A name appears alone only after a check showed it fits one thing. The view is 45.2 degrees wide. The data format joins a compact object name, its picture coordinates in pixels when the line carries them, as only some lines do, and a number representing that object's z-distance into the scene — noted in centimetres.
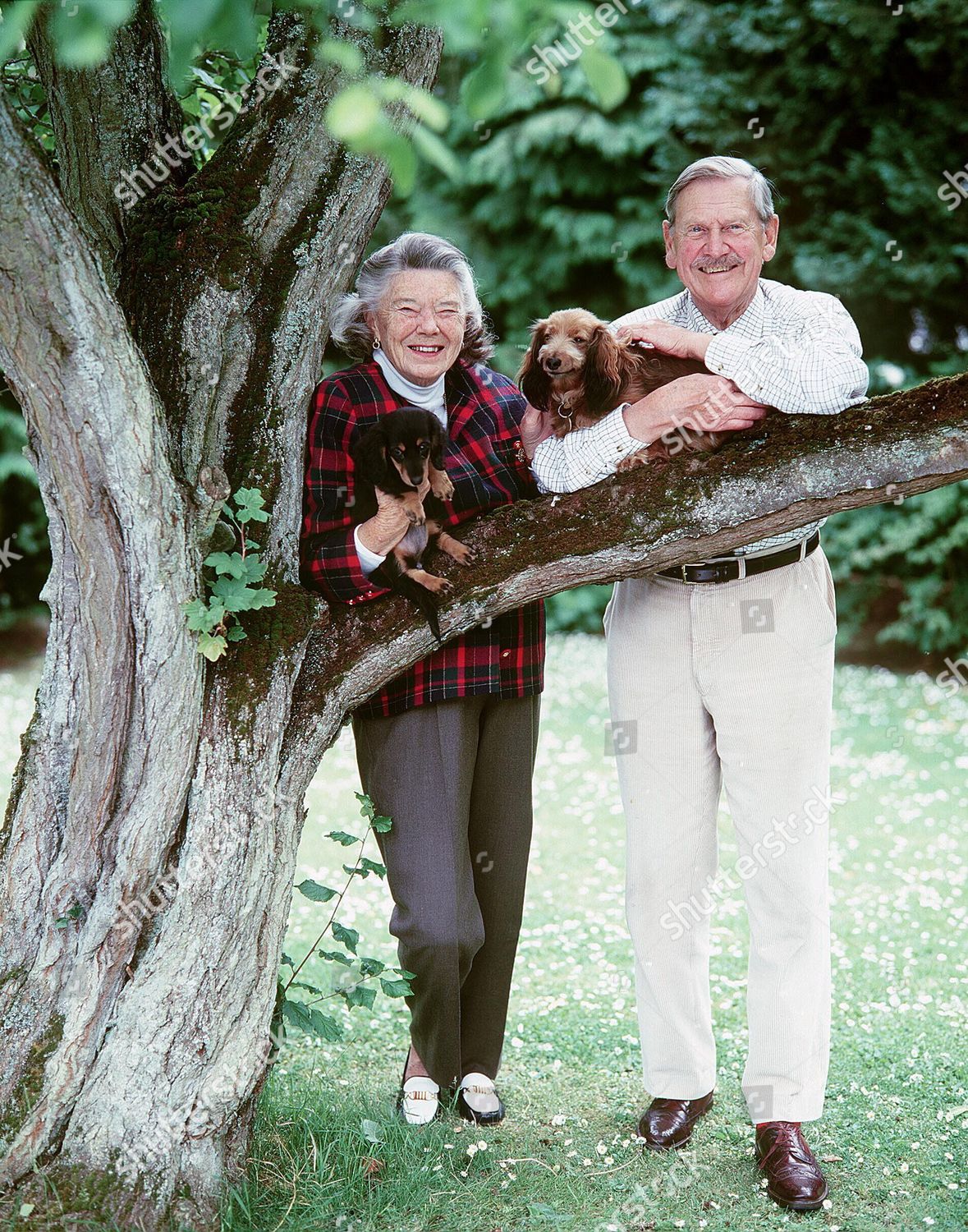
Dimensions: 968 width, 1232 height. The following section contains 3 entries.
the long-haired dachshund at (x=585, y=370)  318
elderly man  303
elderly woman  312
